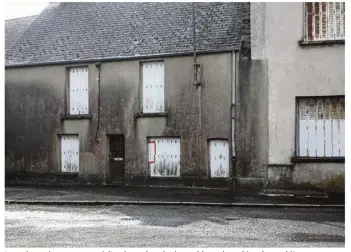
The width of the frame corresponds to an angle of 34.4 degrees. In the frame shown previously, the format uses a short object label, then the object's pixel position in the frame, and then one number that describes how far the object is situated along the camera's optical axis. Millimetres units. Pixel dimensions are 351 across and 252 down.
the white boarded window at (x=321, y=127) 18562
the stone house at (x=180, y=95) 18734
